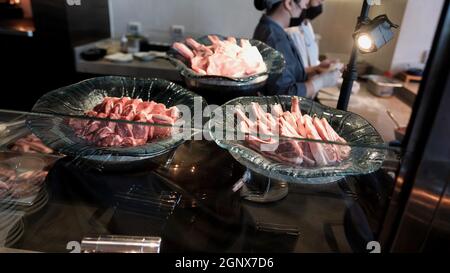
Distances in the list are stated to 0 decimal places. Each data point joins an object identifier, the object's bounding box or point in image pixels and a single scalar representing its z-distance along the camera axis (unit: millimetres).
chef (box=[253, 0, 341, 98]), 1015
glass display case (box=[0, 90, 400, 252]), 677
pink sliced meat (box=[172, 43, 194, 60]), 874
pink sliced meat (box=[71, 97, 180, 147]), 662
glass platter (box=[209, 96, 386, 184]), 639
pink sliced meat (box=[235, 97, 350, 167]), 640
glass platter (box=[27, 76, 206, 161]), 678
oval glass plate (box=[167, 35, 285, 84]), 781
